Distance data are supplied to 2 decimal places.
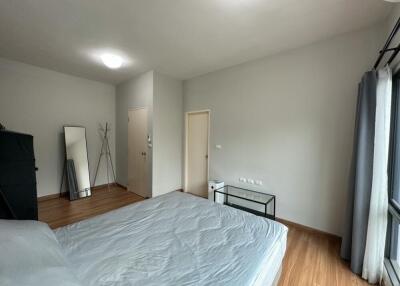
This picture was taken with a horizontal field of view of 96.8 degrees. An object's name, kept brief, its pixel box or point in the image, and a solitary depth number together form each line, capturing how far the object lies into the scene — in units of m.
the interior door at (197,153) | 3.95
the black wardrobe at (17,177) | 1.86
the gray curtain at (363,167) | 1.79
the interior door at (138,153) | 3.92
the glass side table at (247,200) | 2.87
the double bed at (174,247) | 1.04
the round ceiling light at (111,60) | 2.91
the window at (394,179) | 1.74
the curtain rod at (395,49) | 1.29
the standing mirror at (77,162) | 3.85
